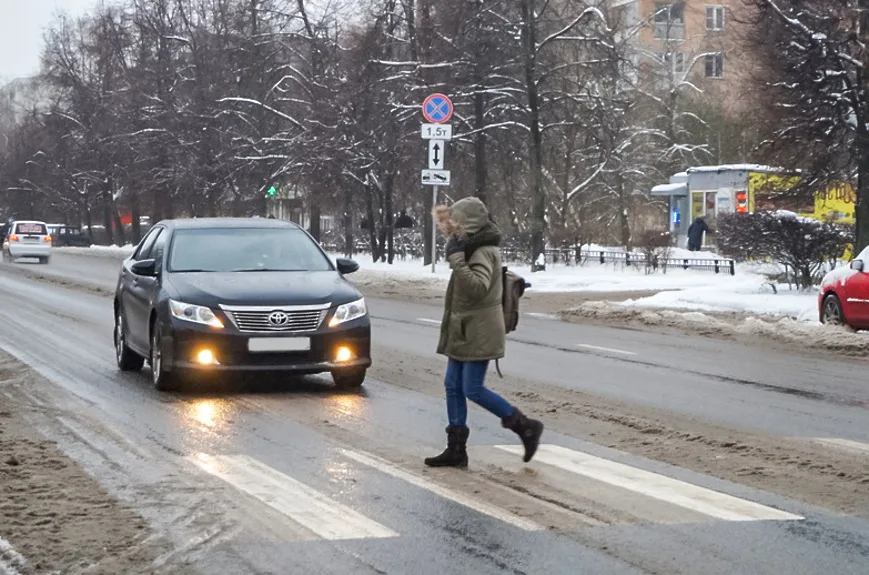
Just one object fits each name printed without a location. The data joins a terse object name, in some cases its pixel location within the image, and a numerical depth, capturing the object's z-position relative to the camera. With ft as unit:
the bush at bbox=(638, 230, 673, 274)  123.24
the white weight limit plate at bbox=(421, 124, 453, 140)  111.55
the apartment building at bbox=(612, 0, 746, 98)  219.20
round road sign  111.96
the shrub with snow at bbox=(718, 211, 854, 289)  91.15
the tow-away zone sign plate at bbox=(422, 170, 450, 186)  109.81
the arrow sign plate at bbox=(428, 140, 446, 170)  111.24
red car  62.13
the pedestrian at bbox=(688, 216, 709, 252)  151.94
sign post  110.32
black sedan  41.16
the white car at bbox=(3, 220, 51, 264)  185.37
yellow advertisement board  99.55
